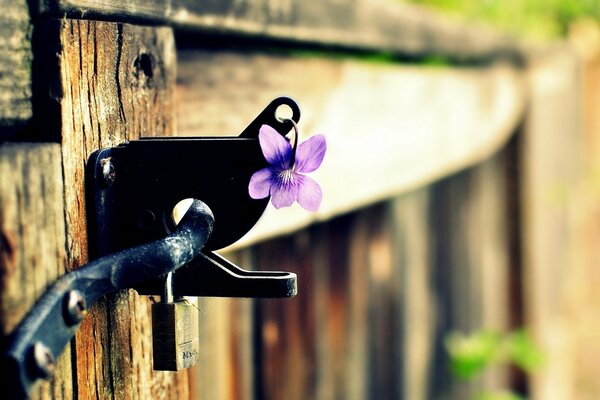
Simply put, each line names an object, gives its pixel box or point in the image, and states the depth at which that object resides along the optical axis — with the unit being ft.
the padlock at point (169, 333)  2.06
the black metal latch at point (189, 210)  2.02
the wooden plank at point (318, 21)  2.15
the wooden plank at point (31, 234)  1.81
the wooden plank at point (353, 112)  2.76
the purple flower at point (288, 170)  1.98
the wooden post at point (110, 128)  1.98
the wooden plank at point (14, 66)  1.92
